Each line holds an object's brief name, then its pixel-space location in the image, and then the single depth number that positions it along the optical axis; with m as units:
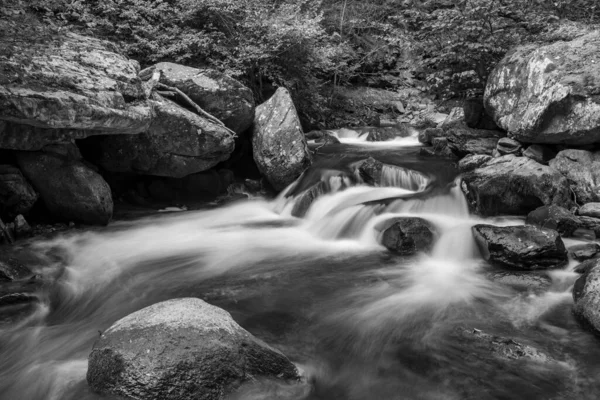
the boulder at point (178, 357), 3.48
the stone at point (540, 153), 9.01
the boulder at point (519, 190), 7.85
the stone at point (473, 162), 9.85
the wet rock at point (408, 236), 7.17
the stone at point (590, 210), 7.39
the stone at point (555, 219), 7.11
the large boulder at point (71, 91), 6.36
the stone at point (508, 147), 9.51
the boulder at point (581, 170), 8.03
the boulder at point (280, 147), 9.84
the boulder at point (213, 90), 9.31
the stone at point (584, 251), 6.40
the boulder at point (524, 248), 6.27
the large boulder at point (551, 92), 8.23
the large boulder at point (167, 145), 8.71
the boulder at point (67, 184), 7.80
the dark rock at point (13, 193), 7.55
